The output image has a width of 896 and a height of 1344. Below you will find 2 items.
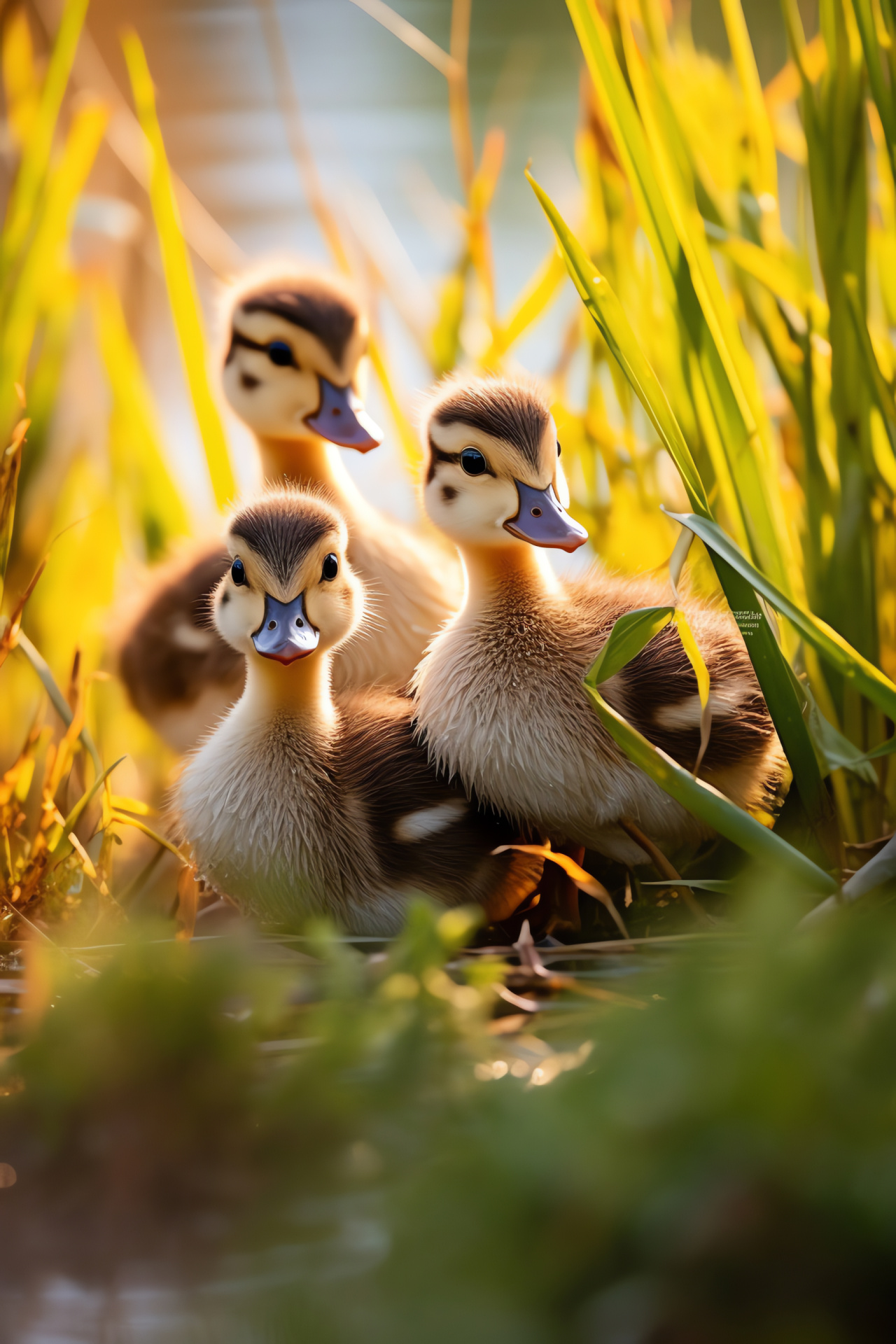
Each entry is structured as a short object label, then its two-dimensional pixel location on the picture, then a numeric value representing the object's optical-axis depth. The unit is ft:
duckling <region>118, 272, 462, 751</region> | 9.48
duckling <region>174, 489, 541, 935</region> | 9.22
